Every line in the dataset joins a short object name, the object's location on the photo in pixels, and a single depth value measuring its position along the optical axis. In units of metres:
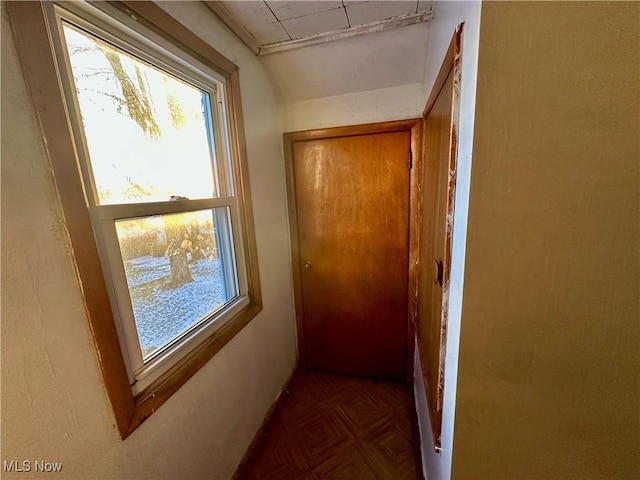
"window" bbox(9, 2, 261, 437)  0.63
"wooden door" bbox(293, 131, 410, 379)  1.61
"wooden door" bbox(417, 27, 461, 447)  0.68
